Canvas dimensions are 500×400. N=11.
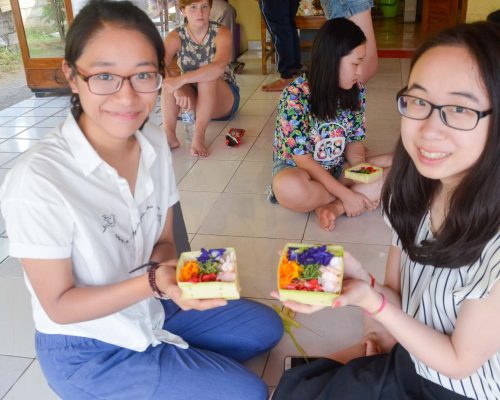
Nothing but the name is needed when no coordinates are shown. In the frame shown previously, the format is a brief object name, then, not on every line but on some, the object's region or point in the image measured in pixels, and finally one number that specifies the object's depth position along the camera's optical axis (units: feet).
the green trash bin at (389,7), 27.71
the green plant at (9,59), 19.04
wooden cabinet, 22.30
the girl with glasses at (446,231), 3.02
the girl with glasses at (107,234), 3.73
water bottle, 11.60
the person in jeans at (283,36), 14.44
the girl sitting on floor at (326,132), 7.35
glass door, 14.37
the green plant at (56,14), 14.39
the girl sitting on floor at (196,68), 10.58
